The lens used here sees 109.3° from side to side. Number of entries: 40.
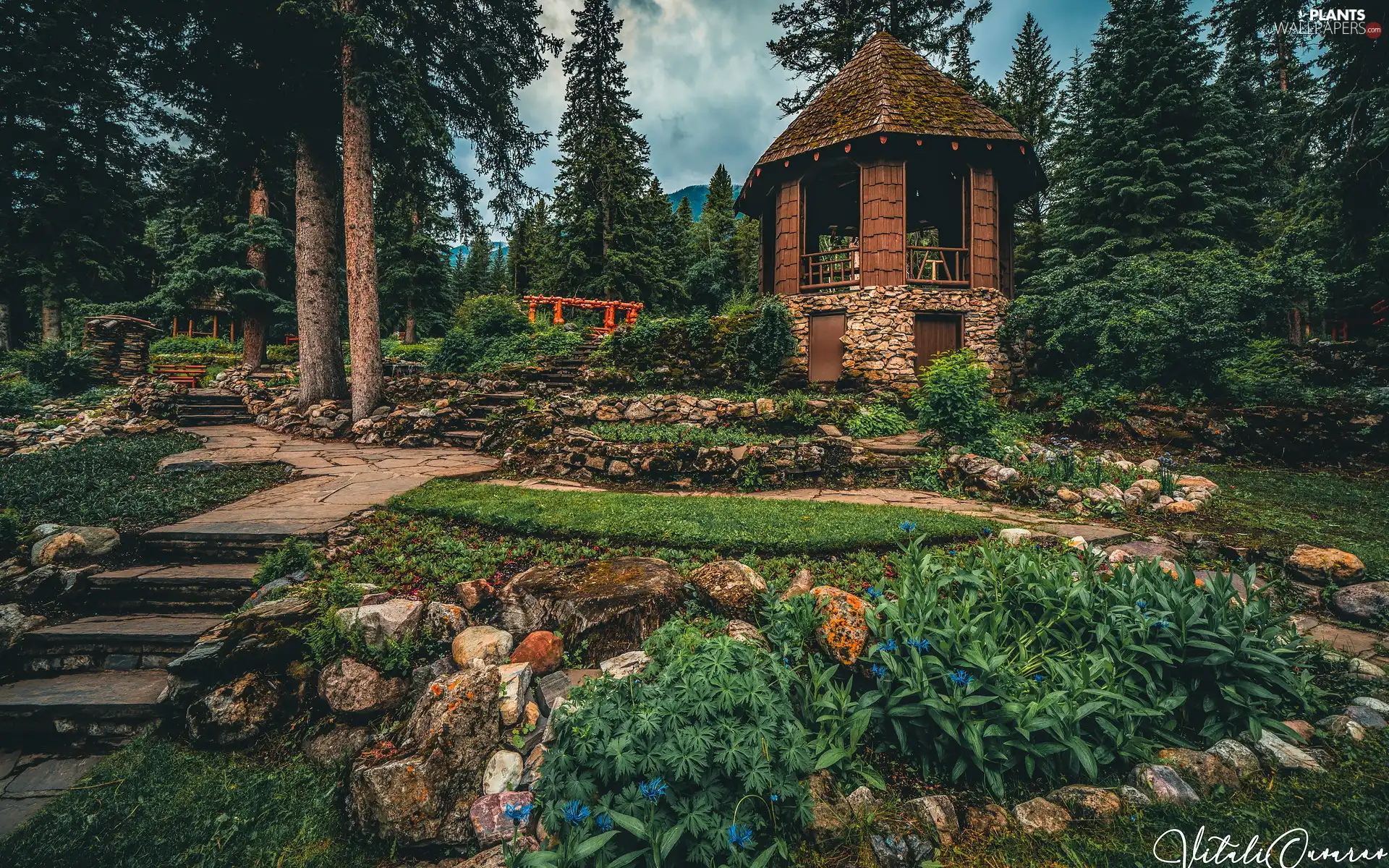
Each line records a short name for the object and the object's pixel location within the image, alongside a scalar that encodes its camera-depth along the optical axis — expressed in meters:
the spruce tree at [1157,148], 13.12
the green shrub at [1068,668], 2.05
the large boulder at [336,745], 2.47
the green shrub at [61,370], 12.43
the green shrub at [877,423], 8.09
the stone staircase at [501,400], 8.61
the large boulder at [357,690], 2.60
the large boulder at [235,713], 2.48
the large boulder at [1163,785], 1.91
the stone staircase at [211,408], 10.08
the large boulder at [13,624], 2.95
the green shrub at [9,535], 3.65
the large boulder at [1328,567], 3.58
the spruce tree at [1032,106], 20.52
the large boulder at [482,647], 2.78
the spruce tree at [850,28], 18.84
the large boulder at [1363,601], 3.23
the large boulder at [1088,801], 1.86
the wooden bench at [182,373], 12.82
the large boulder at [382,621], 2.80
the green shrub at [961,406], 6.96
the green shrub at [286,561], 3.37
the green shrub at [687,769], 1.65
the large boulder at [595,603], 2.96
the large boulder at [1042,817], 1.84
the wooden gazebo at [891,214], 11.80
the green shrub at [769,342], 10.41
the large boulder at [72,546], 3.53
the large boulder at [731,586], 3.12
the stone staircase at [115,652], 2.58
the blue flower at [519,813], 1.91
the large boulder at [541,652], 2.77
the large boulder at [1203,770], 1.97
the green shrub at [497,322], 14.13
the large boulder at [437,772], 2.10
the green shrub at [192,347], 22.69
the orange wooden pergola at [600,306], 16.28
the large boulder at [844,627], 2.49
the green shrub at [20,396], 10.00
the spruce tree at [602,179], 22.52
